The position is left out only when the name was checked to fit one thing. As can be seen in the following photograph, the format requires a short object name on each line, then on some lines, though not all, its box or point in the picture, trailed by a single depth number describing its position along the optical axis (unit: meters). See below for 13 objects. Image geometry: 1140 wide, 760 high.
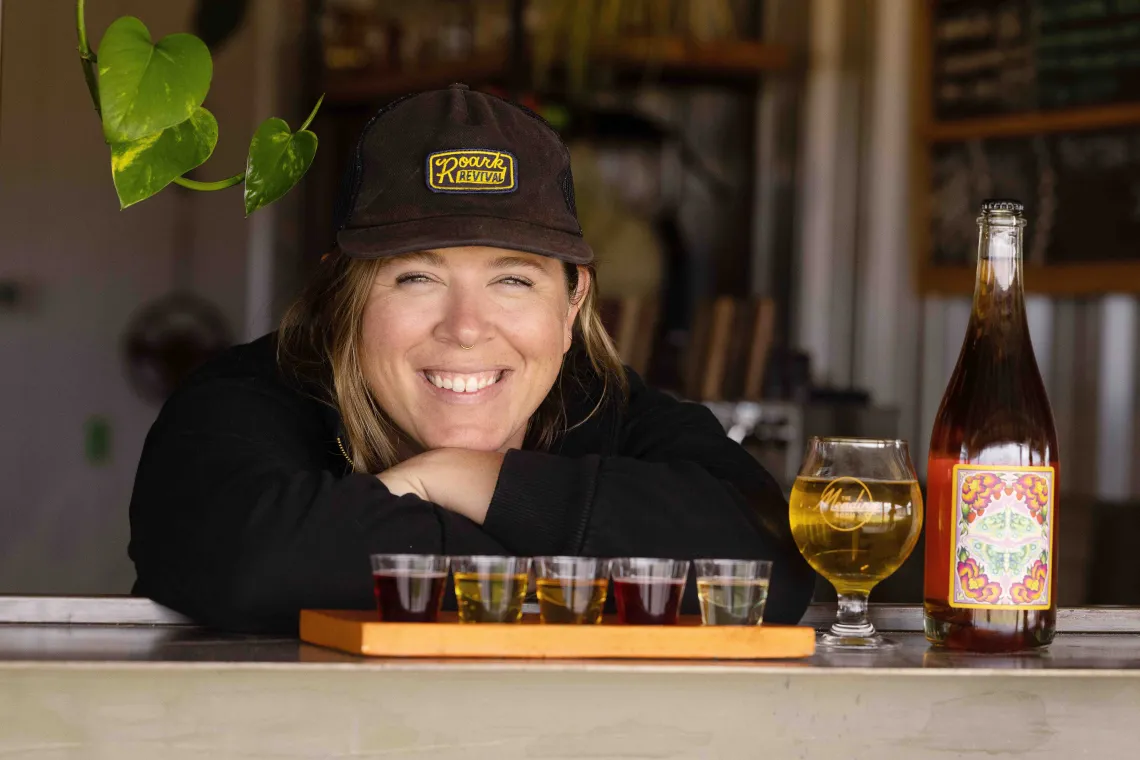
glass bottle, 2.75
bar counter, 2.58
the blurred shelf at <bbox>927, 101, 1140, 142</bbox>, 5.81
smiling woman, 2.88
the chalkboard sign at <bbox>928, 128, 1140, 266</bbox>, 5.85
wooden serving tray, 2.61
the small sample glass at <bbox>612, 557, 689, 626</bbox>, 2.67
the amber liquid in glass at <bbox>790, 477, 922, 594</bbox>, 2.79
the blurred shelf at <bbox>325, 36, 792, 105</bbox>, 6.49
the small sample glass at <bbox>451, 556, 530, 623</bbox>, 2.65
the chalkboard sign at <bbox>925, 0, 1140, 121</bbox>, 5.84
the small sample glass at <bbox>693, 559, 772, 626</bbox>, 2.67
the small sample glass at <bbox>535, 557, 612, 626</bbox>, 2.65
